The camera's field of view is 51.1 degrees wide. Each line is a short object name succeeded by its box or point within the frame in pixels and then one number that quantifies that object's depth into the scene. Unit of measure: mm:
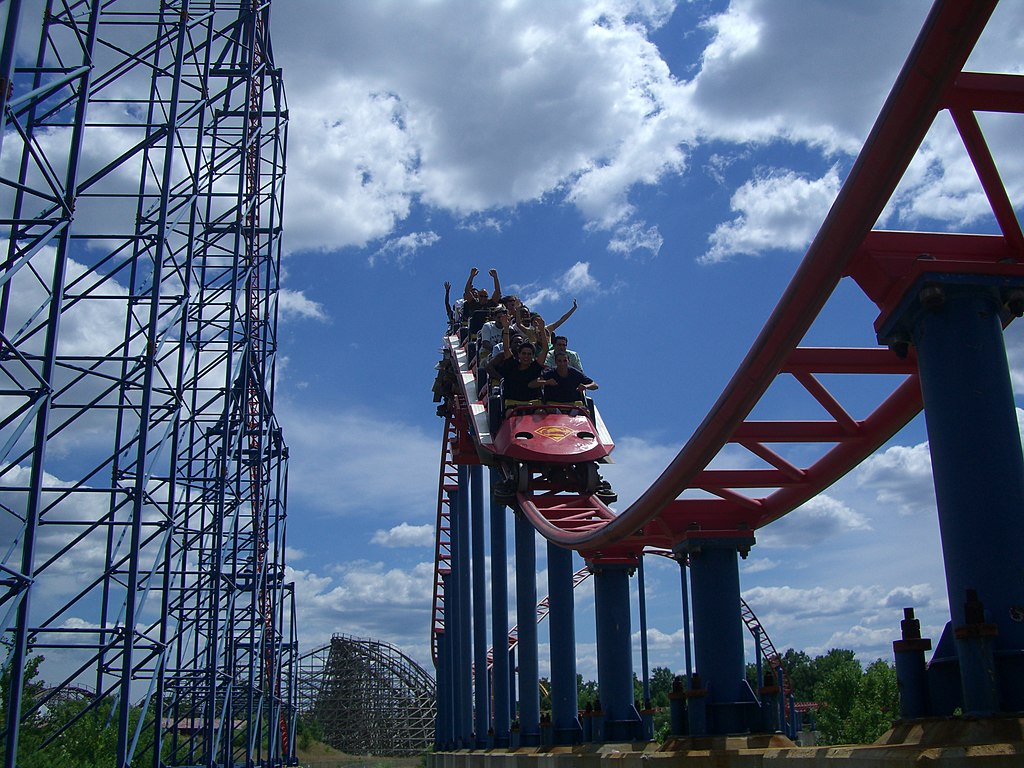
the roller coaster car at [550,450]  10883
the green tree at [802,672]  48719
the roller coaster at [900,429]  3393
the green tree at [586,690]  33469
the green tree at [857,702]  22078
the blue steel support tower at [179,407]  7066
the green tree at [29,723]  9305
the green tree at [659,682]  49812
